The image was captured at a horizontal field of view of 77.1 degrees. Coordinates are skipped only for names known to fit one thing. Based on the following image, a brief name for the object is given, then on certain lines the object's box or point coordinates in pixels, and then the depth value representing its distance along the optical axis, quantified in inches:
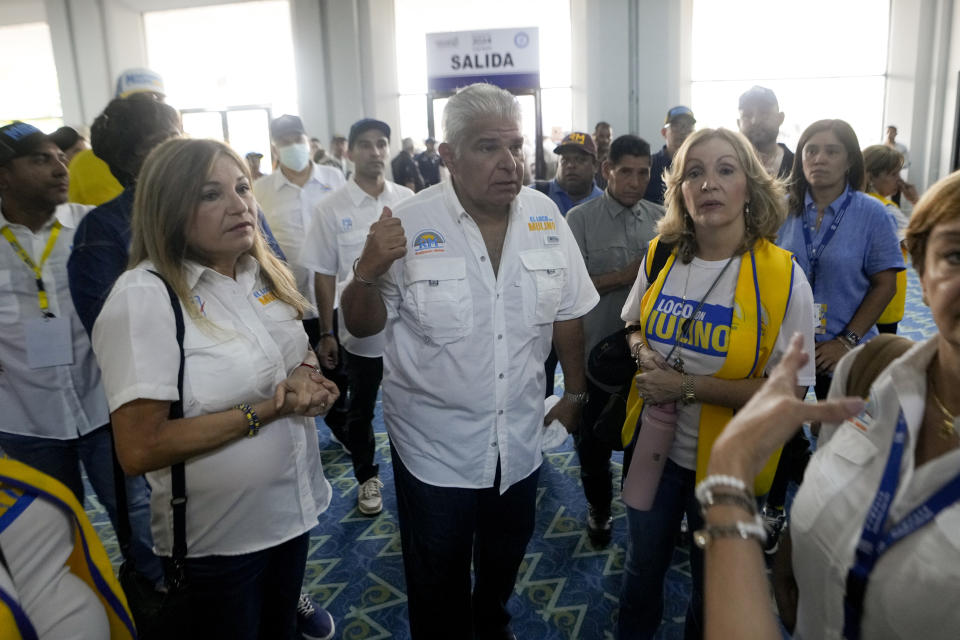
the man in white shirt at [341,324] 114.7
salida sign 326.3
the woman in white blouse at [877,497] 31.1
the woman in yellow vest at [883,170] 137.7
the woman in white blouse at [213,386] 49.4
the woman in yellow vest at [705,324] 63.6
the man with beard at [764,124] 124.5
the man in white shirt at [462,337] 65.5
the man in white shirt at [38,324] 79.0
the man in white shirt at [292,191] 146.9
